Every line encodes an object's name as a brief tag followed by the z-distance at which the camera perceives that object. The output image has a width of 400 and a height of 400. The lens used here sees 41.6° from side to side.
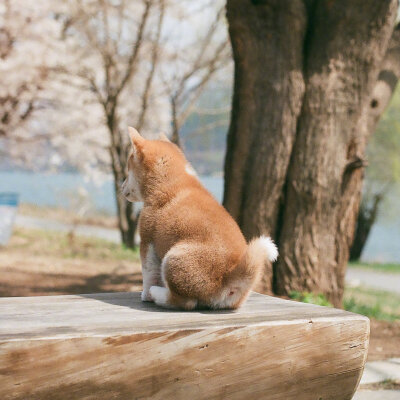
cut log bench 1.77
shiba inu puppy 2.22
